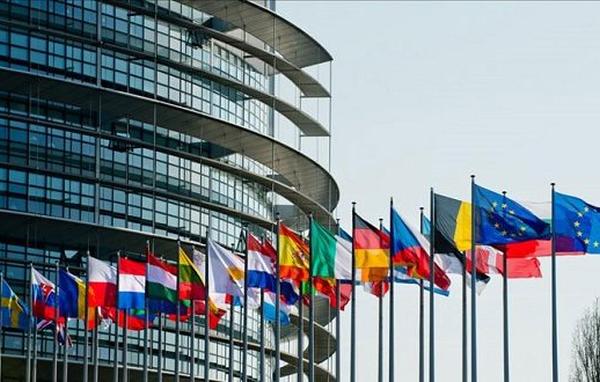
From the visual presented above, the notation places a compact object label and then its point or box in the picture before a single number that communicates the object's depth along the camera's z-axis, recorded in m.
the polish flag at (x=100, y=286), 78.75
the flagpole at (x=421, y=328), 63.44
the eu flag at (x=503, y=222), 62.16
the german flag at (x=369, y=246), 67.50
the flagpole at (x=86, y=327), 77.75
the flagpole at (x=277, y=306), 68.56
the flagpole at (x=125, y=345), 77.57
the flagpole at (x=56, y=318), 80.19
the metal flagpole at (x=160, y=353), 81.69
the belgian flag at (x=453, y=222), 63.56
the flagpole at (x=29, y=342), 81.94
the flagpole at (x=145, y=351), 78.06
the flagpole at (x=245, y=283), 70.12
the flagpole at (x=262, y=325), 71.25
